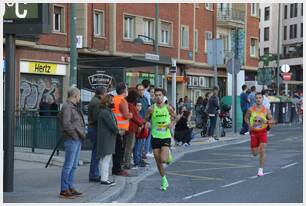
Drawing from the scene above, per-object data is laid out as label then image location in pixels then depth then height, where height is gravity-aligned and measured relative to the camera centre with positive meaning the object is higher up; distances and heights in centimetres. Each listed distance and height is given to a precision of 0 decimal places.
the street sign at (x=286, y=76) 4684 +108
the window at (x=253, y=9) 4738 +609
